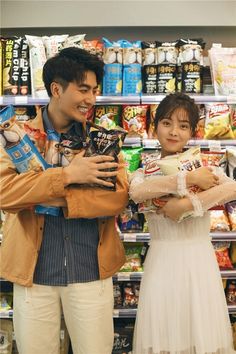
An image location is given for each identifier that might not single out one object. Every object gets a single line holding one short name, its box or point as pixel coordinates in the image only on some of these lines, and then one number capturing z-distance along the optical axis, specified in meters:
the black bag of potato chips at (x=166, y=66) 2.96
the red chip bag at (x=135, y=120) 2.99
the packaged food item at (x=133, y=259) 2.93
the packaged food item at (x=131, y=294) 2.93
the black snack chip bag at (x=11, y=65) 2.96
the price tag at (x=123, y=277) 2.82
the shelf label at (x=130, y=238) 2.80
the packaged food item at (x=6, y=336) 2.77
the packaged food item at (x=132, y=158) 2.95
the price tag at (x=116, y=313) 2.84
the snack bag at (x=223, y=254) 2.96
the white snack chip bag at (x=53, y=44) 2.93
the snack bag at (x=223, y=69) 2.94
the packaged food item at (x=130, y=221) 2.94
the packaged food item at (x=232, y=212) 2.91
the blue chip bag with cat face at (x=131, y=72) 2.95
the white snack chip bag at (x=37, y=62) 2.89
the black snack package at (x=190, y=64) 2.94
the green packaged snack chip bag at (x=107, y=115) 2.98
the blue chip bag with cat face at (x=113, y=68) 2.94
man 1.66
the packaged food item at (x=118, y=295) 2.95
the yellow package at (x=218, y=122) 2.92
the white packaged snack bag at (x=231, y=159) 2.93
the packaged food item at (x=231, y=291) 3.01
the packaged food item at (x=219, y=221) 2.87
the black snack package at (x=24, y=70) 2.96
